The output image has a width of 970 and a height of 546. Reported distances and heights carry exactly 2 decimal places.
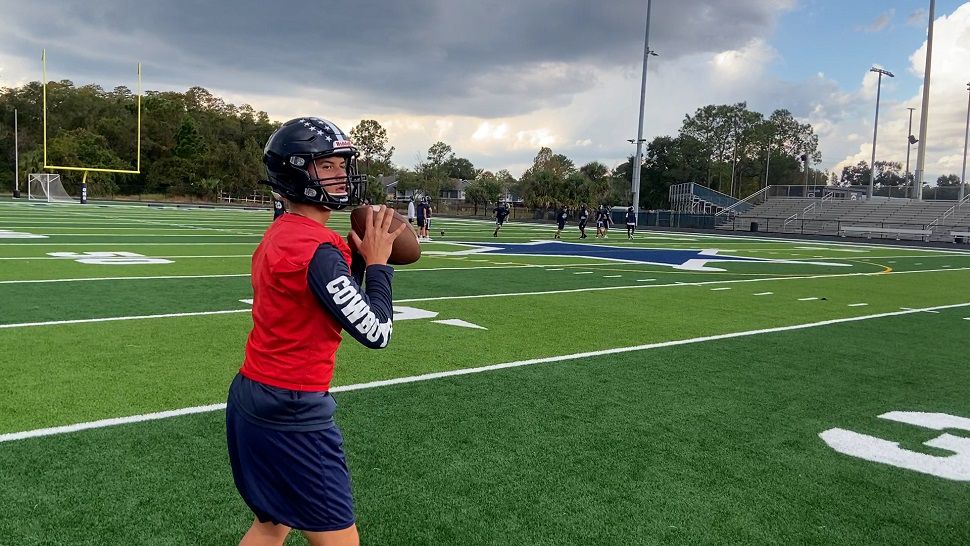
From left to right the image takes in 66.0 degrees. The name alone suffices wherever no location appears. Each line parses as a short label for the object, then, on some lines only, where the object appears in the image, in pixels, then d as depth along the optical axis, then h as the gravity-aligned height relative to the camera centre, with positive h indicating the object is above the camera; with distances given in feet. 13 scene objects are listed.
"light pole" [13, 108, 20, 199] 207.31 +5.57
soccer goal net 165.68 +0.87
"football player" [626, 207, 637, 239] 105.91 -0.72
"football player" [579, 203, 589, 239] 98.32 -0.85
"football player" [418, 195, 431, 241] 79.87 -0.93
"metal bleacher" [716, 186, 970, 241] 133.80 +2.08
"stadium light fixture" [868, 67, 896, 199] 164.14 +23.28
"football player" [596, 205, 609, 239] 104.99 -0.89
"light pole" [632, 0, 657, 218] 138.10 +16.76
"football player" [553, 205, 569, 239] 97.71 -0.83
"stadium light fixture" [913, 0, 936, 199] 133.04 +22.43
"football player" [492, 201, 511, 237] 103.60 -0.45
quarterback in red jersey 7.32 -1.36
